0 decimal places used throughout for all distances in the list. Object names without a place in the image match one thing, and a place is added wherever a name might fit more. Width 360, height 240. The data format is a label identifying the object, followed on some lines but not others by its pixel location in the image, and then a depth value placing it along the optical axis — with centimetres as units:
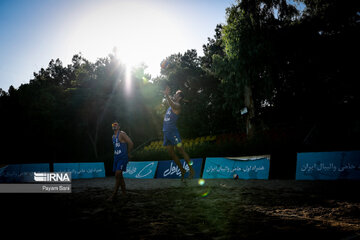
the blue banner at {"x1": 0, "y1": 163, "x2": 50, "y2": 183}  1399
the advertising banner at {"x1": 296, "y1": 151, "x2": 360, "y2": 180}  741
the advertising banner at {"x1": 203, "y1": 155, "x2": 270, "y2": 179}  968
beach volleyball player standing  632
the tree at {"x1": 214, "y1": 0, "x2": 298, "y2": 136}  1858
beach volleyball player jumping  764
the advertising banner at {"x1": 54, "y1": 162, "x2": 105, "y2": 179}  1613
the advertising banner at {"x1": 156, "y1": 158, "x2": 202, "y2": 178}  1185
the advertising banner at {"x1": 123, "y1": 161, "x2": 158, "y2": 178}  1357
